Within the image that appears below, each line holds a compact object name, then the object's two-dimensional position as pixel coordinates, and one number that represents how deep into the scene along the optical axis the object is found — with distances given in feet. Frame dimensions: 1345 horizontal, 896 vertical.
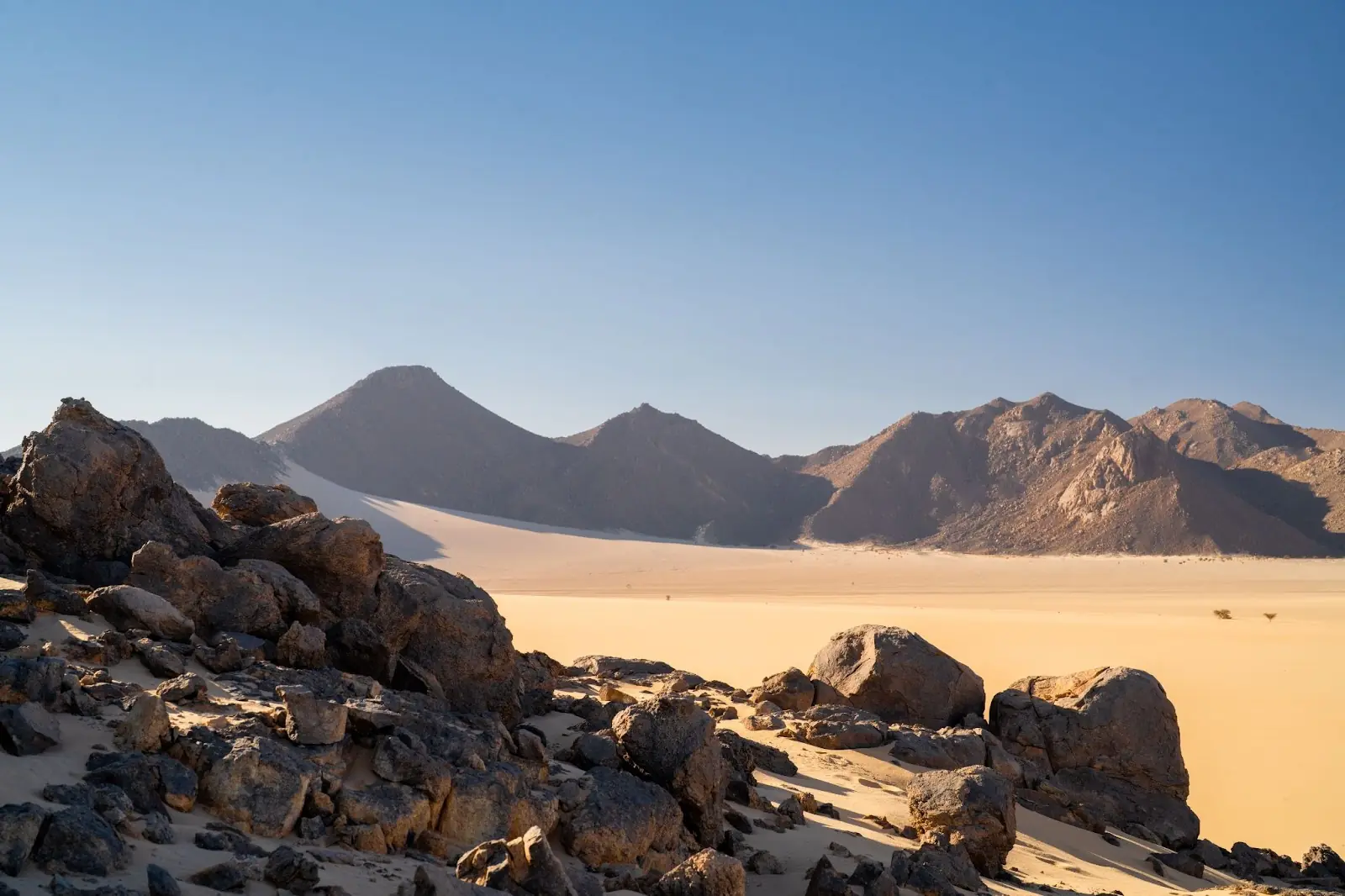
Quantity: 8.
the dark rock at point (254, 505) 31.68
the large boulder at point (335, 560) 26.11
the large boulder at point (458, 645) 25.98
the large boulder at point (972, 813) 24.68
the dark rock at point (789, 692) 40.63
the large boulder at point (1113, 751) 35.27
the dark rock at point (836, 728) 35.60
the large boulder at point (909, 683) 39.42
